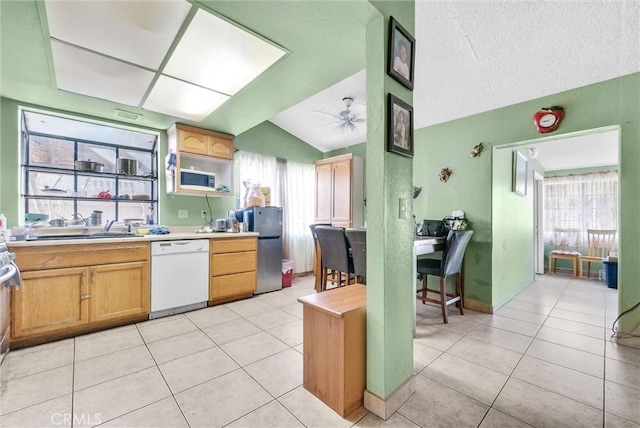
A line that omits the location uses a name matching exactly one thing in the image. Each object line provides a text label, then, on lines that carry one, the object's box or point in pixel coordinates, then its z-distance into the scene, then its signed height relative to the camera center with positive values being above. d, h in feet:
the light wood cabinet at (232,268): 10.84 -2.33
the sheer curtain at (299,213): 16.16 +0.11
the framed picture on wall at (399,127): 4.93 +1.74
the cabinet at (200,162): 11.20 +2.55
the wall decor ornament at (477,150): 10.64 +2.65
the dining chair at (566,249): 16.75 -2.27
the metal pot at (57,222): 9.35 -0.29
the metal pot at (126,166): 10.61 +1.96
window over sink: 9.43 +1.77
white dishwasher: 9.44 -2.33
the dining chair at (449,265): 9.03 -1.86
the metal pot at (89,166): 9.80 +1.83
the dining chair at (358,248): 9.10 -1.19
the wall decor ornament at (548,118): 8.69 +3.28
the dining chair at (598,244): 16.28 -1.79
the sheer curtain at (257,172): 14.39 +2.43
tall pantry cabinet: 15.39 +1.46
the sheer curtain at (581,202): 16.89 +0.94
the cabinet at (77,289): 7.29 -2.30
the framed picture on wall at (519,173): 12.06 +2.06
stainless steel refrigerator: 12.53 -1.39
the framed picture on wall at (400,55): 4.98 +3.21
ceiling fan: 11.55 +4.43
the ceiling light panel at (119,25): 5.30 +4.16
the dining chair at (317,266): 12.70 -2.52
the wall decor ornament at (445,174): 11.60 +1.83
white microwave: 11.26 +1.55
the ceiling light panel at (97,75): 6.78 +4.05
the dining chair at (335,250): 10.23 -1.40
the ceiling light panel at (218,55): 6.02 +4.20
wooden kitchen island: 4.80 -2.60
